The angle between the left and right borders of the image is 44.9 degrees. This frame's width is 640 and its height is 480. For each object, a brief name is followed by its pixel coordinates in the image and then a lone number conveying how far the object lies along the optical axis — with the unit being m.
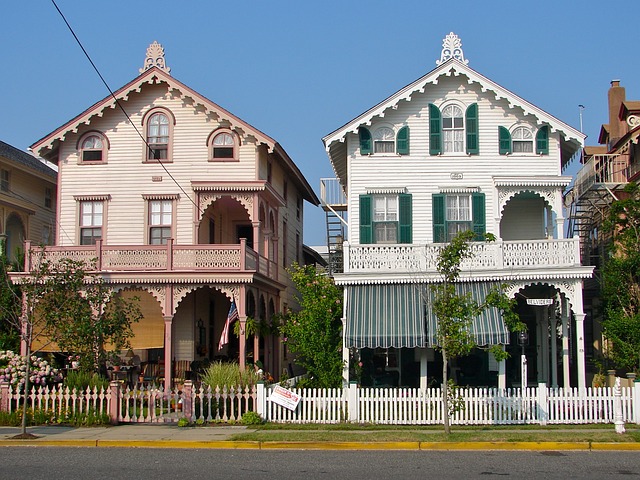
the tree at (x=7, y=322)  25.51
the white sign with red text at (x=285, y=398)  20.56
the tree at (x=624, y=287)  23.26
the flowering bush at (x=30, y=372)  21.86
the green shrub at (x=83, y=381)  21.38
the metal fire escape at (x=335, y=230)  29.59
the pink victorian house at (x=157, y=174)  28.36
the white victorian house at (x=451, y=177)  25.19
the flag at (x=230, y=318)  25.64
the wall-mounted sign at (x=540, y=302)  23.02
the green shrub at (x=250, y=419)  20.34
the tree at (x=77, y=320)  22.09
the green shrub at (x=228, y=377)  21.25
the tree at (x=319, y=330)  23.44
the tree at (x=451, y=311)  18.66
